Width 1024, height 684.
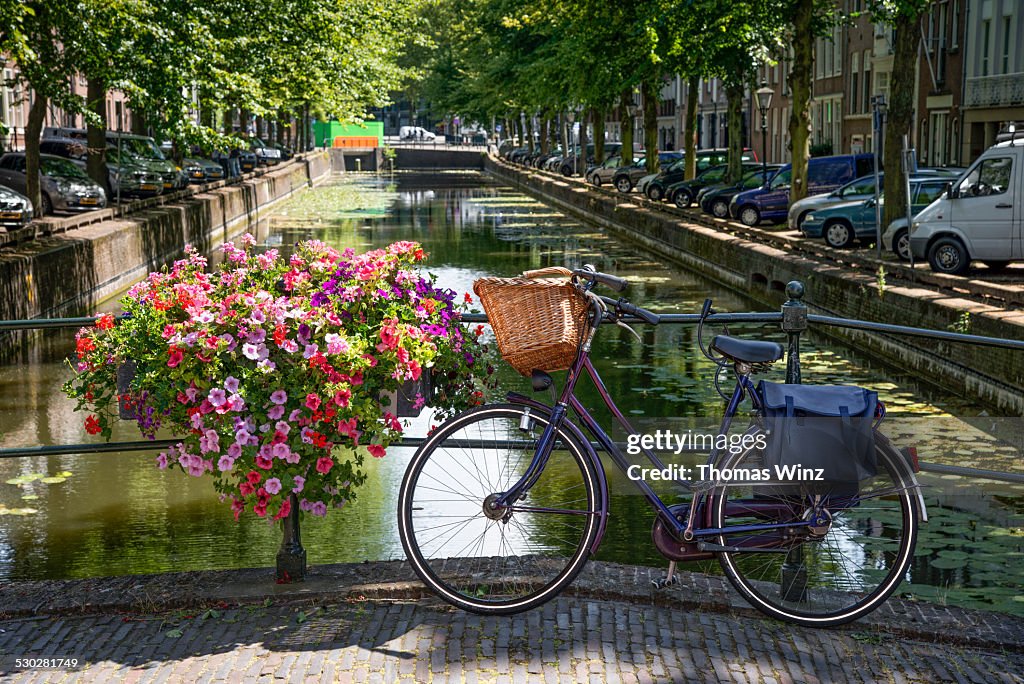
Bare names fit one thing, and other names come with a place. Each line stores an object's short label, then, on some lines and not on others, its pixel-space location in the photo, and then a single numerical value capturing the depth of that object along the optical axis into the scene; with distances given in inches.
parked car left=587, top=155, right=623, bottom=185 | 2255.2
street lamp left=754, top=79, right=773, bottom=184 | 1612.9
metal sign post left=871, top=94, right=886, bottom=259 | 869.2
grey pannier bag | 197.5
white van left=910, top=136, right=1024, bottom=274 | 772.6
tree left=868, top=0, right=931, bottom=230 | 938.1
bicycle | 198.7
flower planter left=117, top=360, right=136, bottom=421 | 220.4
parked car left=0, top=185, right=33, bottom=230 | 1038.4
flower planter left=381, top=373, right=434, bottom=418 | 220.1
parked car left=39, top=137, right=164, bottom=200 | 1542.8
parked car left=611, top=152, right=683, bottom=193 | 2065.3
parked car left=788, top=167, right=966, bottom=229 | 1075.9
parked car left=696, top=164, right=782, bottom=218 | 1391.5
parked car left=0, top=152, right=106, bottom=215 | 1266.0
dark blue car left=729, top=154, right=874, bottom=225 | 1274.6
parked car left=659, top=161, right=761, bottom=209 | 1598.2
